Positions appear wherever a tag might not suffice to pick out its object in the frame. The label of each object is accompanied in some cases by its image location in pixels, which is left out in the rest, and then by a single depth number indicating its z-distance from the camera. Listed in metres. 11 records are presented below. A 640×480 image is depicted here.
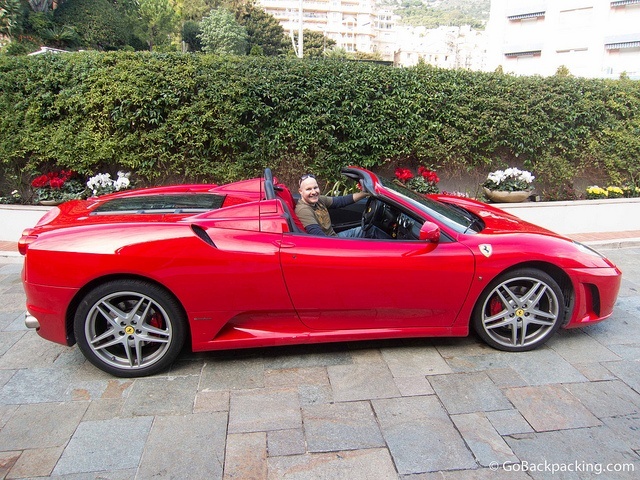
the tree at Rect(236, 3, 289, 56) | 59.58
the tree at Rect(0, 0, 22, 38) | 15.40
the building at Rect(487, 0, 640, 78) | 38.31
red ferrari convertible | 2.86
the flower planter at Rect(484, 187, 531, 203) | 6.95
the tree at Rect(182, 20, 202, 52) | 52.47
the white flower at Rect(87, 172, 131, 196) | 6.38
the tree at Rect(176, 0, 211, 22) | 59.40
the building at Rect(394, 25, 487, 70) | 125.19
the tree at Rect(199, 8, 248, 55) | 48.12
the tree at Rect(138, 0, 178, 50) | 26.94
